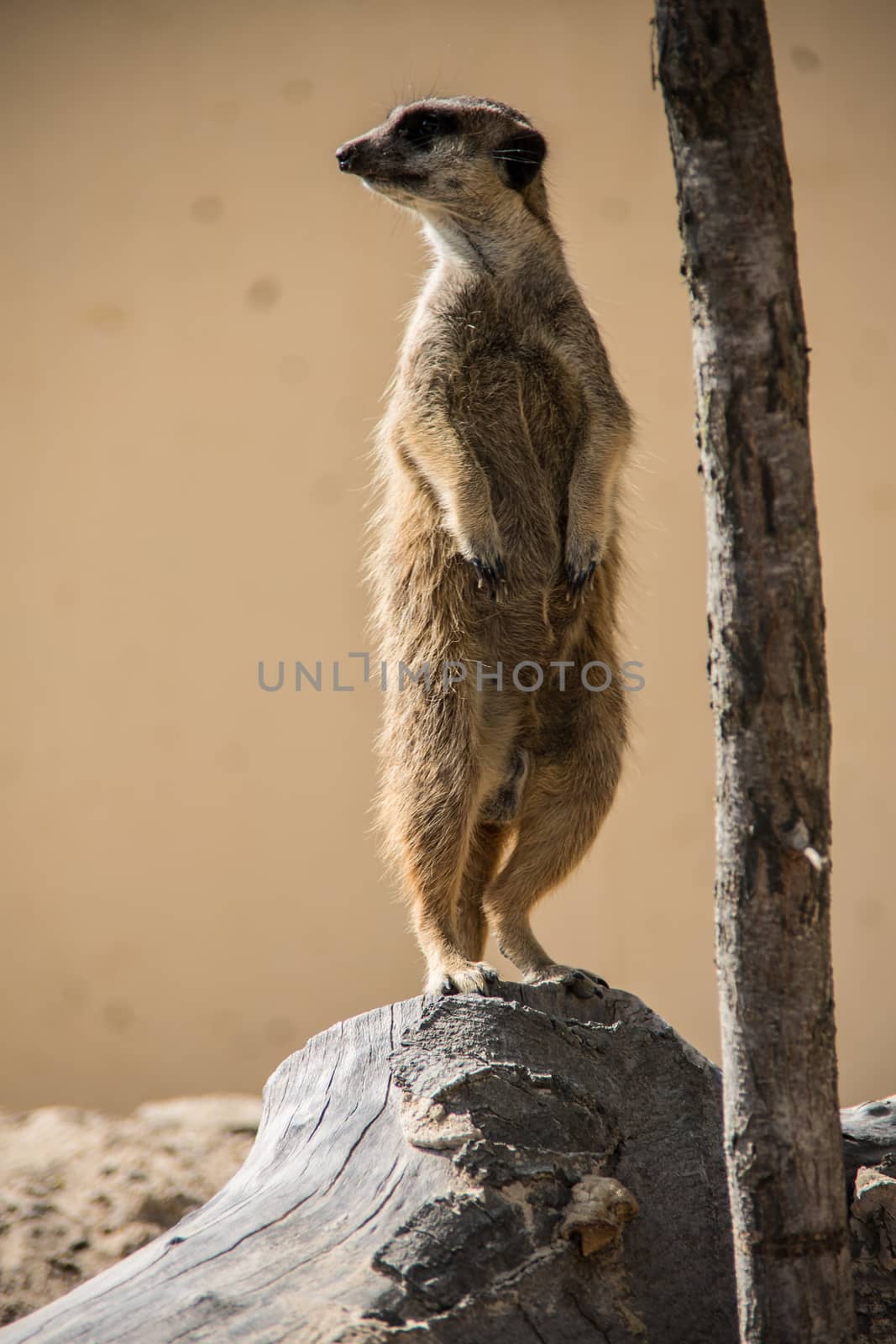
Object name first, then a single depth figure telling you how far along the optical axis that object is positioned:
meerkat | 4.24
